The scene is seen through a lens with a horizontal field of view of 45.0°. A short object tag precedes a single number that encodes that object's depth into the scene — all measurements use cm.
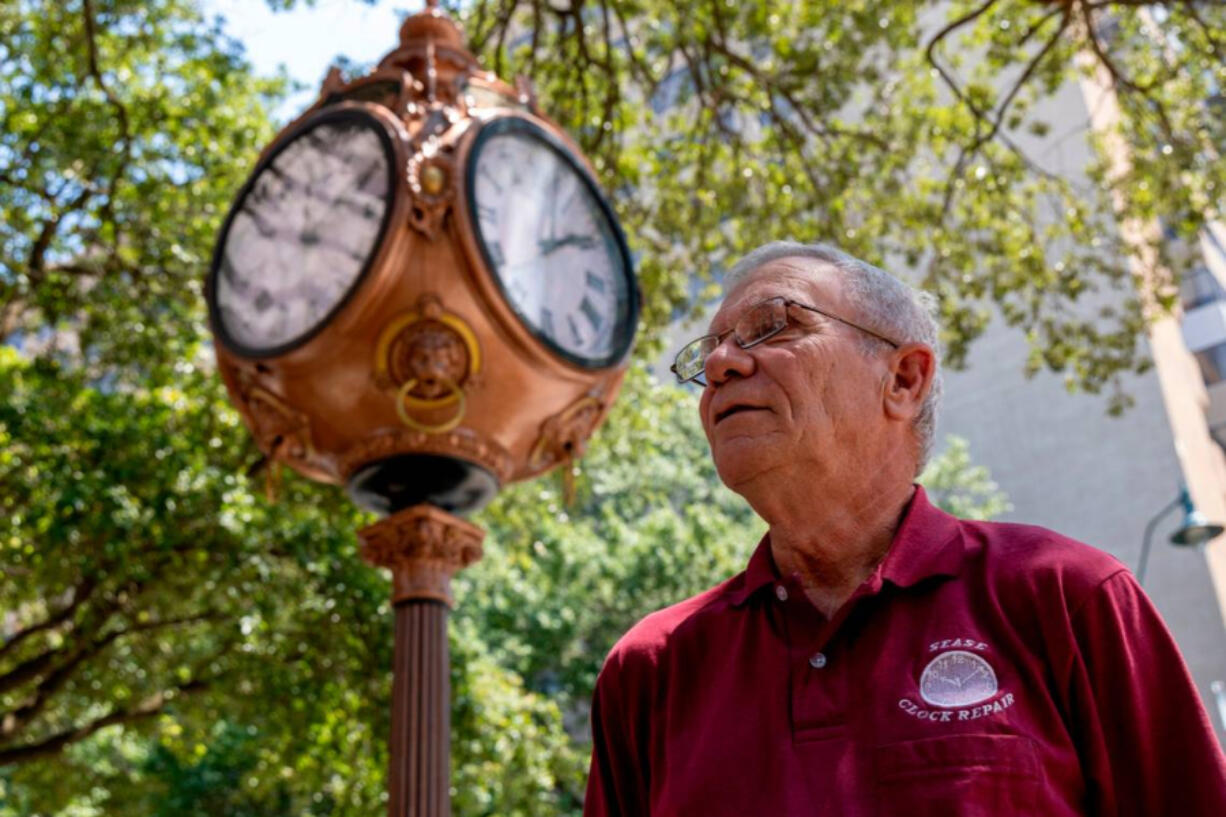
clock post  326
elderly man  166
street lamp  1280
